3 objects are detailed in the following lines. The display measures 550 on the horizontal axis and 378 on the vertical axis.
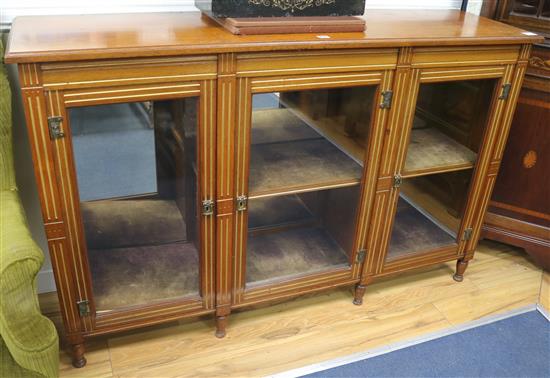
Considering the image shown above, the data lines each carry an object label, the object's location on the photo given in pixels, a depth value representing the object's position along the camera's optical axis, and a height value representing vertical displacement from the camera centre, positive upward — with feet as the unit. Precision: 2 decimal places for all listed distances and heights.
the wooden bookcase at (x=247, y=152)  3.19 -1.63
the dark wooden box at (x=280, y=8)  3.45 -0.62
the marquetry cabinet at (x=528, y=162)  4.65 -2.06
